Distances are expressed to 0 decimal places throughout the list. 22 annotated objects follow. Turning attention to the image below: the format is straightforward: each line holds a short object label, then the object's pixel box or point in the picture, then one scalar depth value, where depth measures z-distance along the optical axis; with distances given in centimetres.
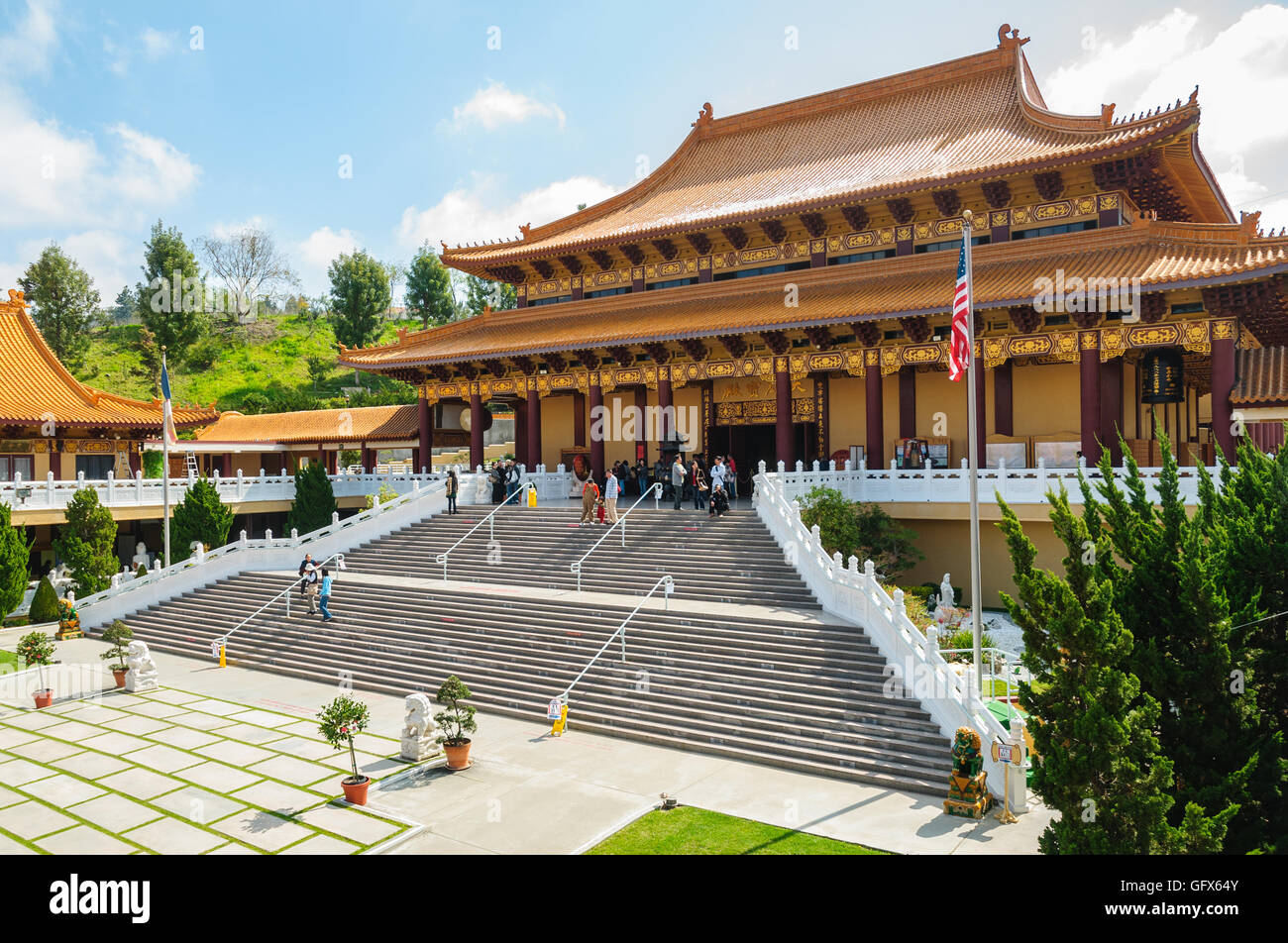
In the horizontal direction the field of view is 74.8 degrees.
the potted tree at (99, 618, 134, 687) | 1720
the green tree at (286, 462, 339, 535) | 3053
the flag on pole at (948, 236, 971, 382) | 1298
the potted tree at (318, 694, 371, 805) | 1085
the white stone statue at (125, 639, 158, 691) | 1703
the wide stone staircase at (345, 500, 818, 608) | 1833
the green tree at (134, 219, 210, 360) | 6144
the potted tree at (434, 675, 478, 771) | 1218
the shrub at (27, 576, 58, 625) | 2403
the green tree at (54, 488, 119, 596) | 2450
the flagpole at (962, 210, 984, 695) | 1197
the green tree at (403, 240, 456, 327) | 6938
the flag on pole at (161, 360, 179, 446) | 2523
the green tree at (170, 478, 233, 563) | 2811
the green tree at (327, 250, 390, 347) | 6331
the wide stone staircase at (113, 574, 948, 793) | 1259
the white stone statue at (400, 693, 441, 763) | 1259
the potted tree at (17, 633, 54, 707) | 1683
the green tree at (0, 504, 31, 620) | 2214
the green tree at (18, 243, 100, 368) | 5684
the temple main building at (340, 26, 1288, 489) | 2047
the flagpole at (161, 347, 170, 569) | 2373
